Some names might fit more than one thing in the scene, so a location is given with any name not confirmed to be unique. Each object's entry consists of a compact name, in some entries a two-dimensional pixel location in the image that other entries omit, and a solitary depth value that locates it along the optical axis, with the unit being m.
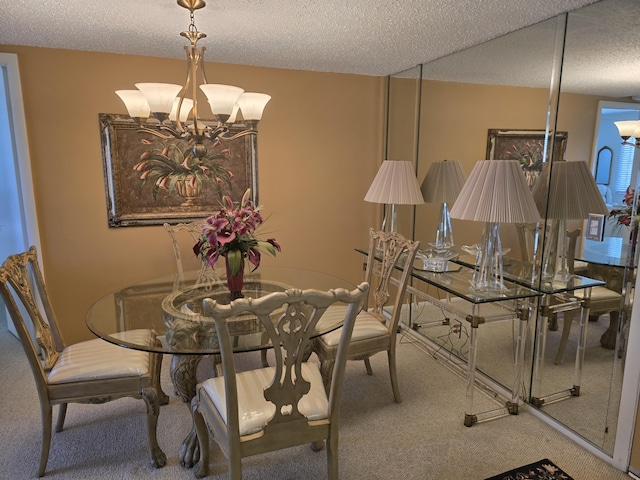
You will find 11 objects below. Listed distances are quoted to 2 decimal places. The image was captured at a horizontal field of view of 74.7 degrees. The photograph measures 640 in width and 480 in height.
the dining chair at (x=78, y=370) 1.89
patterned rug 1.99
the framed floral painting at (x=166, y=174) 3.13
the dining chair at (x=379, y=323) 2.41
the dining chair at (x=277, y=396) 1.46
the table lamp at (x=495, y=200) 2.18
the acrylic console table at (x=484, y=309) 2.35
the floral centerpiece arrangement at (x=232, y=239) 2.12
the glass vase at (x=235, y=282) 2.28
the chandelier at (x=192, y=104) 1.94
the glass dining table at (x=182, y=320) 1.86
